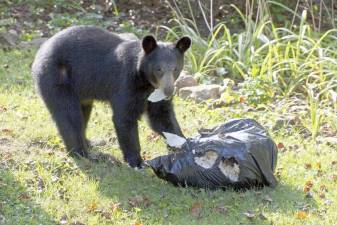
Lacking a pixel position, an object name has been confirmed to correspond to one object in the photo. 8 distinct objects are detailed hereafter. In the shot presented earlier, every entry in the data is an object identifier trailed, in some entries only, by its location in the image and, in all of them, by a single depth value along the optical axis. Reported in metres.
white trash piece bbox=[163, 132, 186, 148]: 12.89
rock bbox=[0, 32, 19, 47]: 21.27
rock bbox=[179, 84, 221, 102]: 17.36
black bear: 13.34
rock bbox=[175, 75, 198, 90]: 17.98
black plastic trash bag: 12.23
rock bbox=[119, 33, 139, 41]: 20.32
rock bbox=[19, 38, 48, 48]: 21.22
